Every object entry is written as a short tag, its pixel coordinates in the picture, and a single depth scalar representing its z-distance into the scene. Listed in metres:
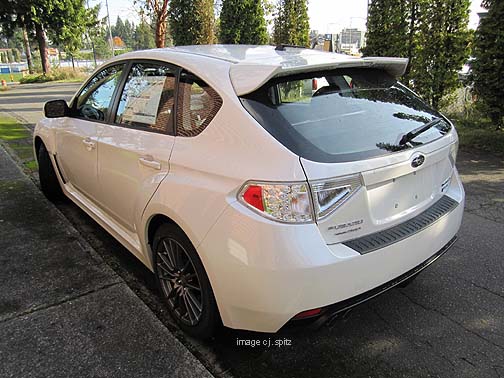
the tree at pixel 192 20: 16.59
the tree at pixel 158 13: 16.20
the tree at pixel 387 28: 9.05
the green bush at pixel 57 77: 29.33
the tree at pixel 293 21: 14.75
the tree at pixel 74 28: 28.19
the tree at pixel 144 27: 18.17
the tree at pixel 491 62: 6.53
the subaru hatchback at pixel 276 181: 1.84
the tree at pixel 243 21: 15.16
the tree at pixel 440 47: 7.73
